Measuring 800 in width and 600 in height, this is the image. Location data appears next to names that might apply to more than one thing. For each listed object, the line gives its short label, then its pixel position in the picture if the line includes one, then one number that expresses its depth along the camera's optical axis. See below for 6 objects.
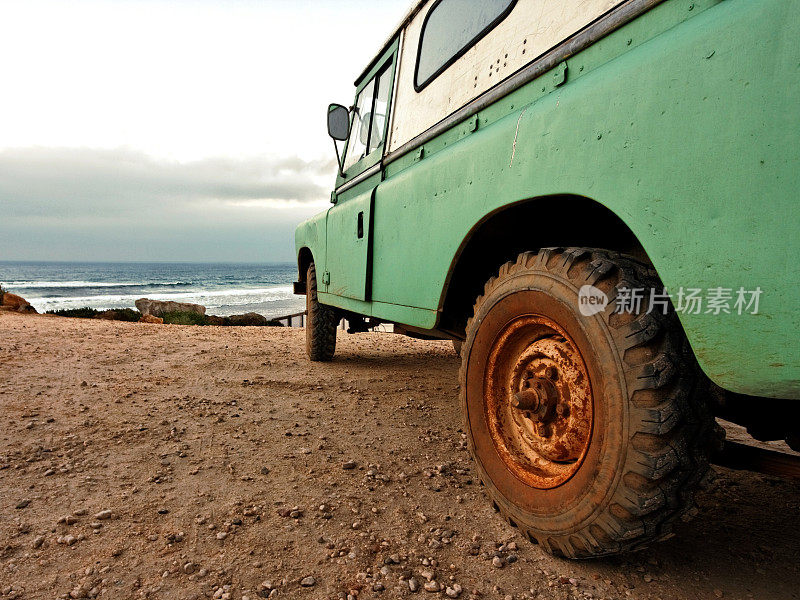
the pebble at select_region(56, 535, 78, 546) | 1.70
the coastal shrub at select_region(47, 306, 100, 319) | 13.26
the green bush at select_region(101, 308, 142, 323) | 12.72
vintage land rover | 1.06
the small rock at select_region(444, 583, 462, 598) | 1.45
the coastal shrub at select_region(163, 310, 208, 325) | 14.15
